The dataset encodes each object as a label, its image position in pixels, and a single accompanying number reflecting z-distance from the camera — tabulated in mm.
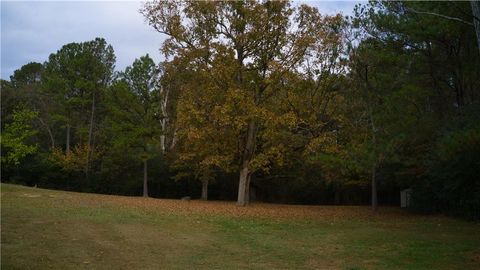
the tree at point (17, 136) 28000
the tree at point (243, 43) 25984
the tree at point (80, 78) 43966
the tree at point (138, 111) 36625
